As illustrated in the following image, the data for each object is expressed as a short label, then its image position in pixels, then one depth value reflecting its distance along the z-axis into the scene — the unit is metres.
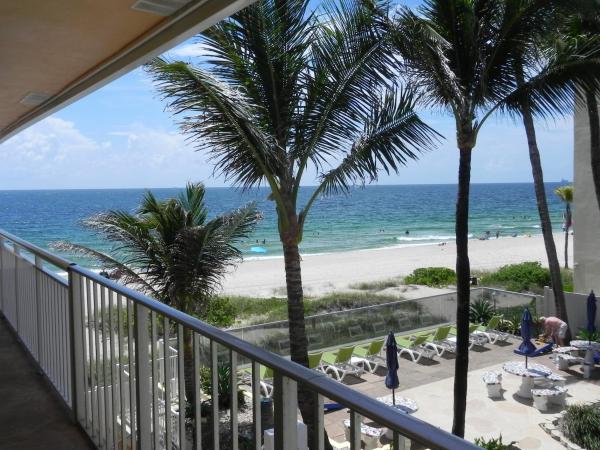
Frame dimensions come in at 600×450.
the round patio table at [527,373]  11.02
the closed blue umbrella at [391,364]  9.17
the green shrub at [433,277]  29.38
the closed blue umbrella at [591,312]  13.05
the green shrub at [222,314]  18.23
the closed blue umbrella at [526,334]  12.10
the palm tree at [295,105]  6.93
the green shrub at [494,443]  7.84
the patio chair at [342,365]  12.51
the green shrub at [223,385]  9.77
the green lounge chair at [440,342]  14.08
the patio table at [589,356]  12.29
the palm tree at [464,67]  7.79
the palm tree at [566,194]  33.06
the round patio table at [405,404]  9.85
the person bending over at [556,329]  14.23
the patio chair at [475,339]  14.83
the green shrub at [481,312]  16.78
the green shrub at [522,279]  24.45
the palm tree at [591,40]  7.35
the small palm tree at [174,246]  9.36
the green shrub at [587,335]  13.65
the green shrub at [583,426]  8.45
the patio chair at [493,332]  15.19
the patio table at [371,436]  8.50
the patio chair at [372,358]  13.16
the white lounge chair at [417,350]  13.80
